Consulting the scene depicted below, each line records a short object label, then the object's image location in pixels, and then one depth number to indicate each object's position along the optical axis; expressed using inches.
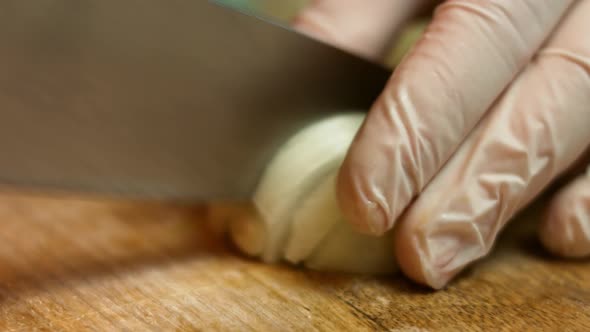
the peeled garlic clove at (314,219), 12.2
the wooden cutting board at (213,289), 11.4
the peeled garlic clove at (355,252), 12.2
